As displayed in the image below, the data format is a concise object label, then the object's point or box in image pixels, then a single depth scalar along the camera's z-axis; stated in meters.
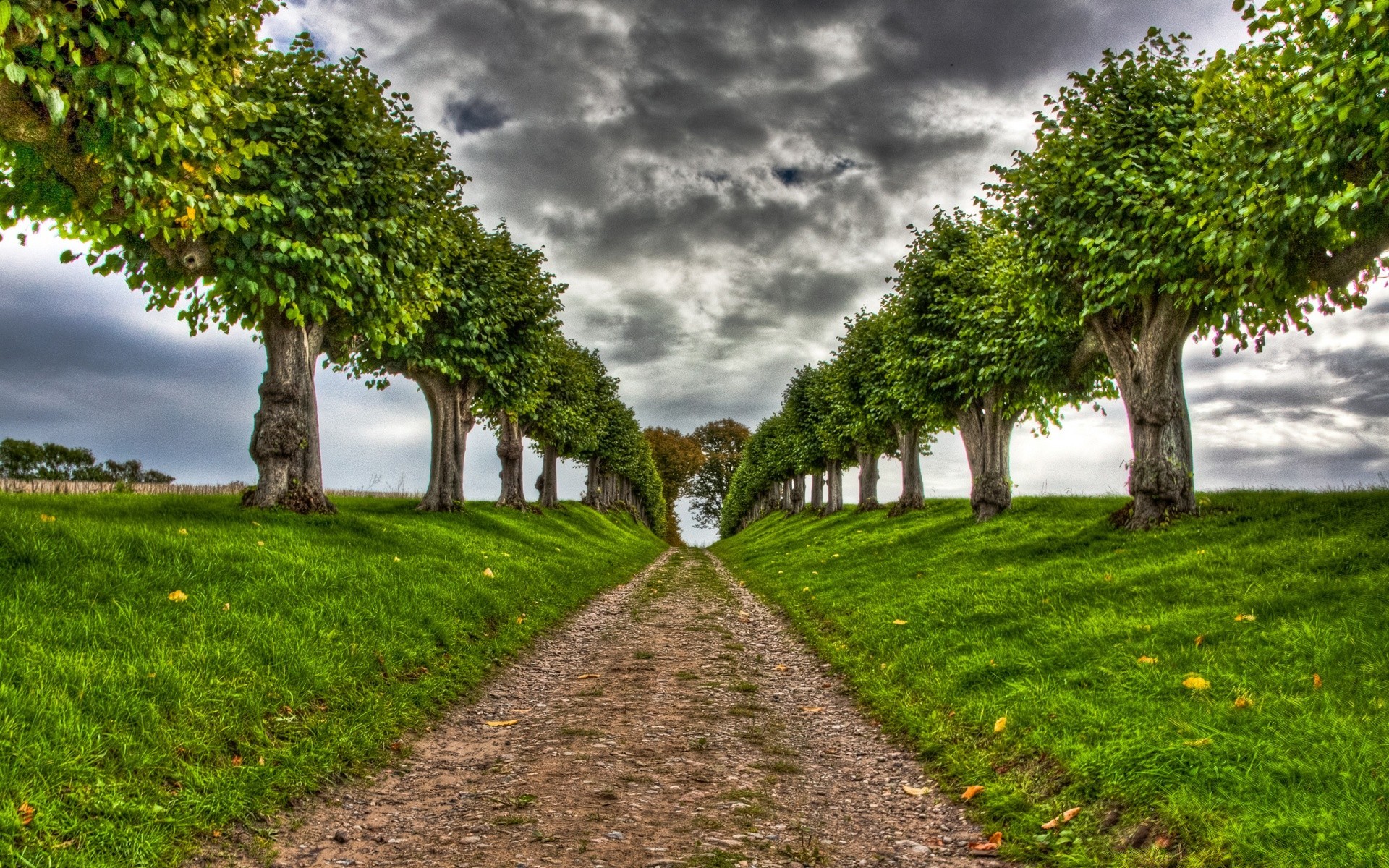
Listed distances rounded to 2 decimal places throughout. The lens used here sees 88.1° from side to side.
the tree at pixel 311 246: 14.80
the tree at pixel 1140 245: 15.12
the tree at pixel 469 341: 24.73
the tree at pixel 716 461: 114.31
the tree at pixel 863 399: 36.41
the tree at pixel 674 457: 106.75
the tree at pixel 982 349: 22.08
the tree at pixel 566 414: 37.50
